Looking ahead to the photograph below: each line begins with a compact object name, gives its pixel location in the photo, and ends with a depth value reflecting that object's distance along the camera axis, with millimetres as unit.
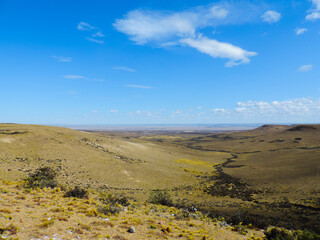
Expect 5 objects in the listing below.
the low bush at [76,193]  19156
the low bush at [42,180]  21297
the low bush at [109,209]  15122
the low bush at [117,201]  18616
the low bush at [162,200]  23353
